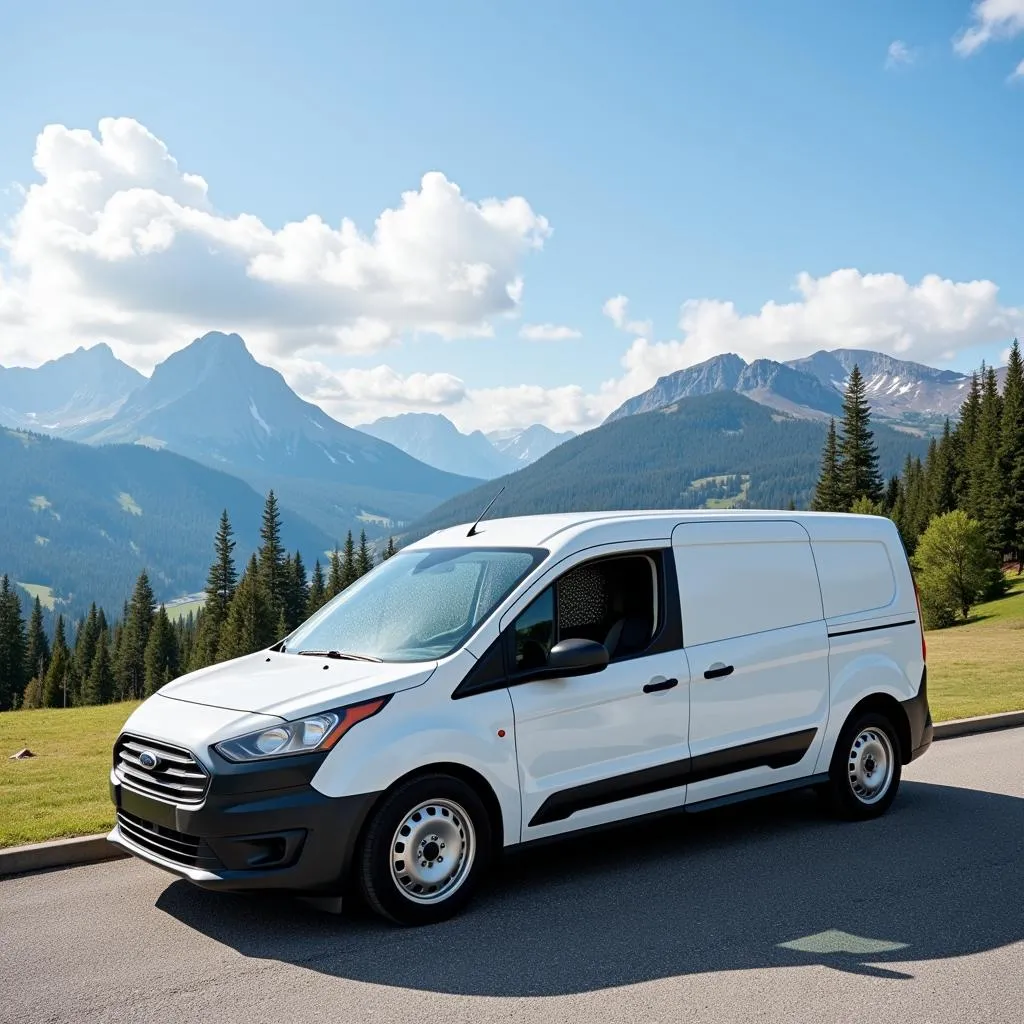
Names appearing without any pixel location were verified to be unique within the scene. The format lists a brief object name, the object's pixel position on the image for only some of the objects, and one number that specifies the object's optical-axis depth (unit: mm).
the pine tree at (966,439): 82125
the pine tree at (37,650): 103125
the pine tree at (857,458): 79375
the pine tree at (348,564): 90825
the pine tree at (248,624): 77812
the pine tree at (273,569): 87125
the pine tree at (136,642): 104250
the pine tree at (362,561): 92856
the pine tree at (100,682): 92500
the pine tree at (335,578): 91625
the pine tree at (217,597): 86000
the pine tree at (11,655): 92750
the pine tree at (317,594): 93444
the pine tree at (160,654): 94938
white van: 5320
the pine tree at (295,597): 88375
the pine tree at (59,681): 95625
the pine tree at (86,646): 100688
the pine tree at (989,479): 71875
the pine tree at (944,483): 84462
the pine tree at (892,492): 103775
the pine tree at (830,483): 80062
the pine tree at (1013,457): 70375
